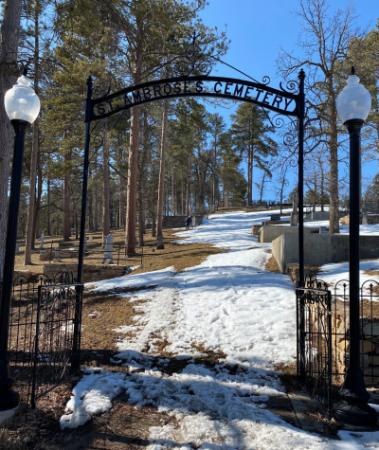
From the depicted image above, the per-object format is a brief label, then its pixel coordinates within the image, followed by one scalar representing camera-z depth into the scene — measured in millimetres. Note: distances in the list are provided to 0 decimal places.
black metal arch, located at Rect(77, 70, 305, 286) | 5250
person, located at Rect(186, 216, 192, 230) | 30188
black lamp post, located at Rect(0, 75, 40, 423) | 3523
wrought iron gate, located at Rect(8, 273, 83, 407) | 4396
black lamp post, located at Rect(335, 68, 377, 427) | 3621
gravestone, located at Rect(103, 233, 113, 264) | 14164
